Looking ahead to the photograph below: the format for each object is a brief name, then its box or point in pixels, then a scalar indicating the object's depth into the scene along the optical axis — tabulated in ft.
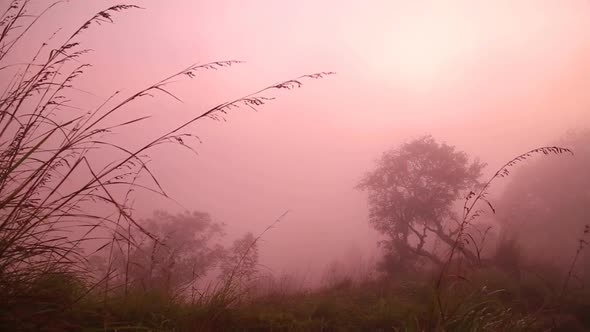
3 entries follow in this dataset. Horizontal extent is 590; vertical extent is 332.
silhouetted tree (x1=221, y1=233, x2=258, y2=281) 84.08
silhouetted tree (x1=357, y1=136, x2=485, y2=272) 75.97
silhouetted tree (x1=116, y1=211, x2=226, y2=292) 96.01
